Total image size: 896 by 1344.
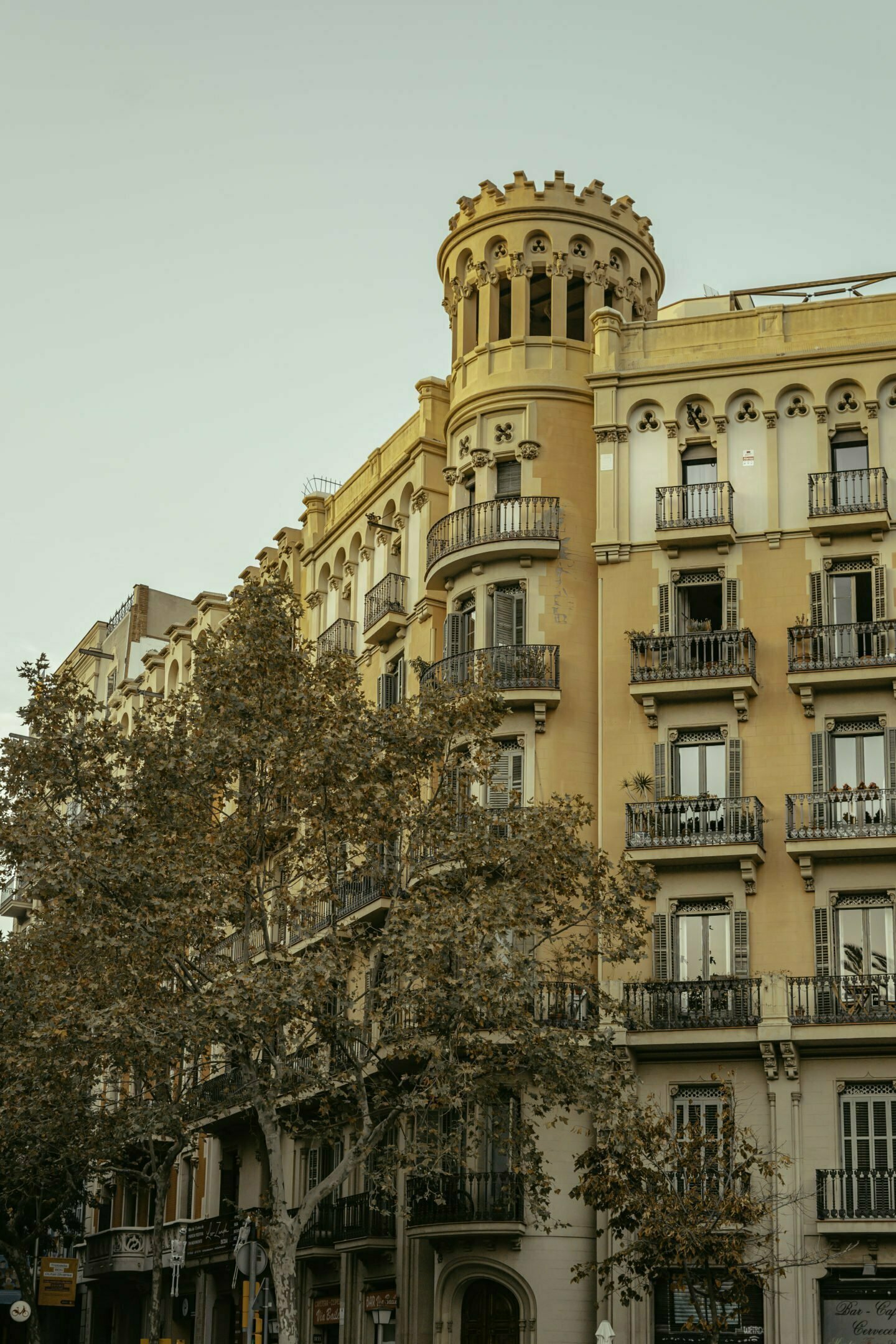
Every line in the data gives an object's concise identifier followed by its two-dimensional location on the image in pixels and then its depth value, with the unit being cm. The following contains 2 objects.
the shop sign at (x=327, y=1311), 4275
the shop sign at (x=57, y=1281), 4769
